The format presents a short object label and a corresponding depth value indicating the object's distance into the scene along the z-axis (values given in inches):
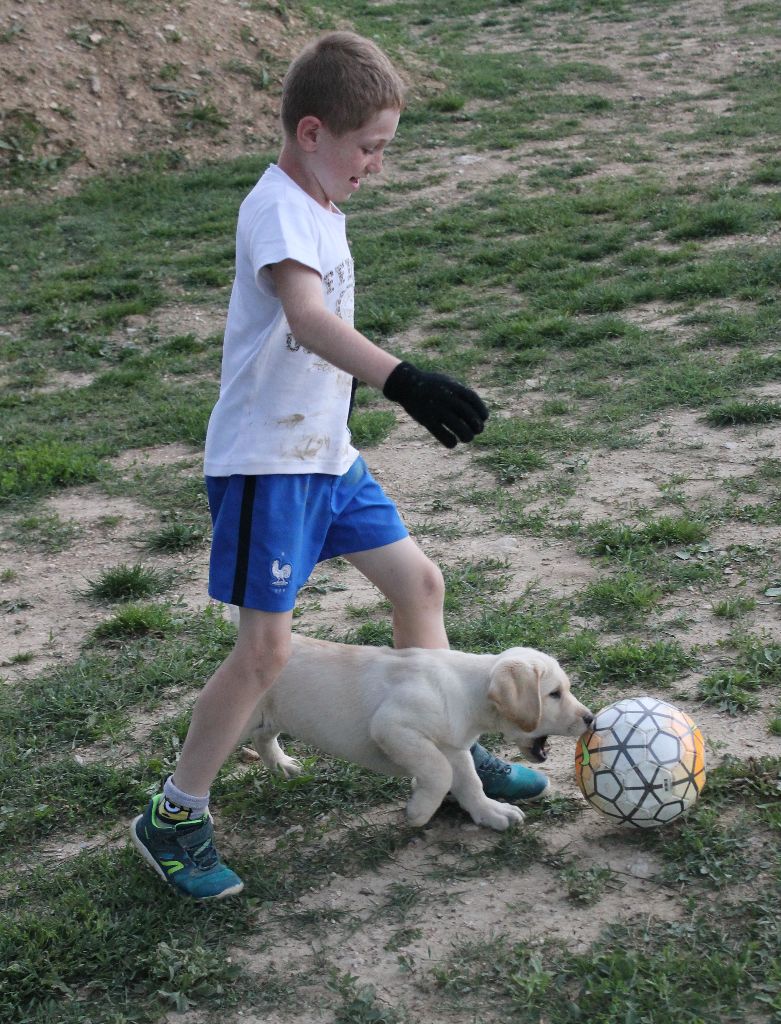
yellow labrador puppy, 138.2
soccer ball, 133.3
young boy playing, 119.2
